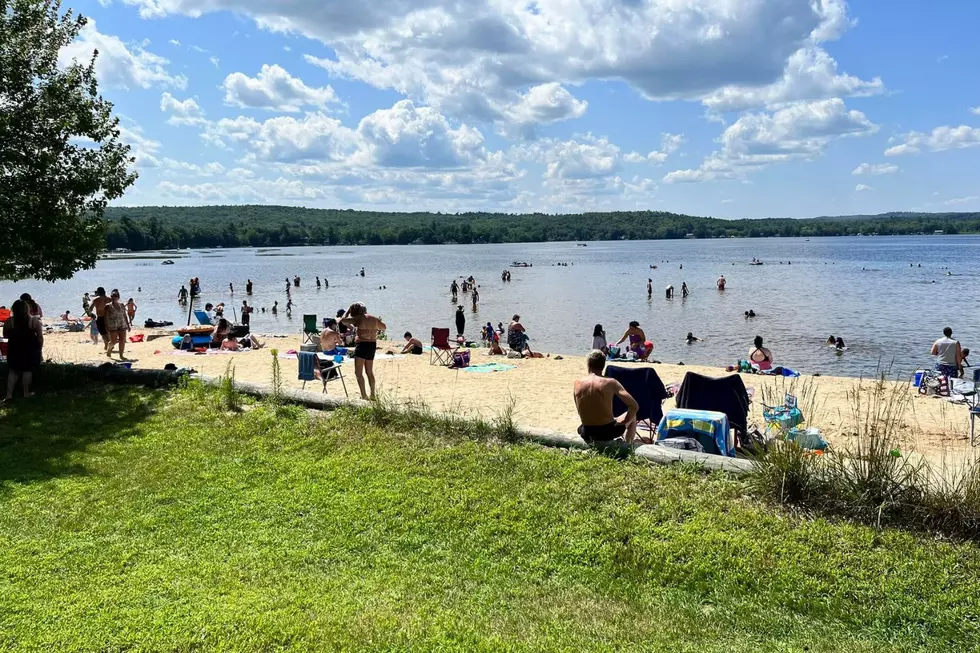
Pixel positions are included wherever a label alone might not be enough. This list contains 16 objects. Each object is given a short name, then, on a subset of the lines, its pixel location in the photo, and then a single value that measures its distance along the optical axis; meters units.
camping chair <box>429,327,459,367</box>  15.44
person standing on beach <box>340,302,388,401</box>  9.39
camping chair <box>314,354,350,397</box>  11.12
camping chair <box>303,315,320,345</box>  19.19
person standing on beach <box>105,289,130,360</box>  14.29
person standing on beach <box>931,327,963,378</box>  12.66
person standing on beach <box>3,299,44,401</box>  8.67
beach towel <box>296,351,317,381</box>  11.19
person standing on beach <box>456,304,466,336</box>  21.42
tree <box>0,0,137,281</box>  8.82
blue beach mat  14.61
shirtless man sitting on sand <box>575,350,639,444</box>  5.97
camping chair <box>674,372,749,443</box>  7.57
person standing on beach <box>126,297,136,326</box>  23.22
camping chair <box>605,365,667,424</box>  8.00
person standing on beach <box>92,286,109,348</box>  14.60
